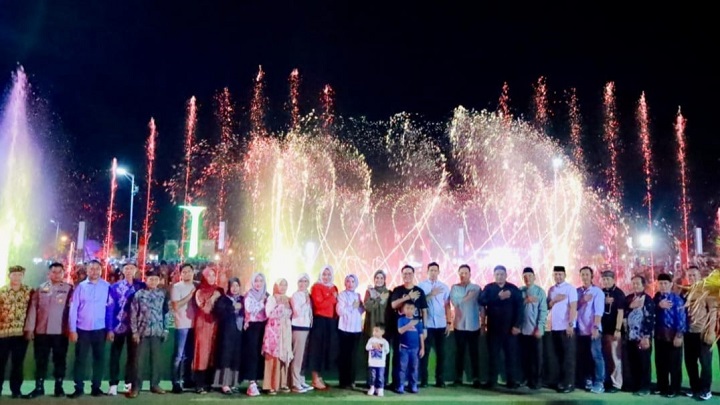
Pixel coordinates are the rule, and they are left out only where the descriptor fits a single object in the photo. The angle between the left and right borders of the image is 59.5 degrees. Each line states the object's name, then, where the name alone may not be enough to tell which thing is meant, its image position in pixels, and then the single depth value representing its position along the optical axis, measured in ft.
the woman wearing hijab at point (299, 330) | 31.19
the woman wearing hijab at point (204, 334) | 30.19
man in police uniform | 28.91
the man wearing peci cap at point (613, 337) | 31.91
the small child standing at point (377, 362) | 30.22
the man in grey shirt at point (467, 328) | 32.63
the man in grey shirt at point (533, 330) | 31.96
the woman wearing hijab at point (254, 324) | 31.01
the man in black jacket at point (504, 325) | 32.19
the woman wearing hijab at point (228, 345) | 30.30
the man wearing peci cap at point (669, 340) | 30.91
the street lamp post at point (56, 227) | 164.62
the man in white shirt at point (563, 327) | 31.65
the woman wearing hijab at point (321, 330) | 31.83
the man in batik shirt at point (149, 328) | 29.66
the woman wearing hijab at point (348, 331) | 31.76
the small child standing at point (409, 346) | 30.86
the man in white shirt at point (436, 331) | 32.55
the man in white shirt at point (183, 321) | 30.48
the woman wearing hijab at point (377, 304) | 32.07
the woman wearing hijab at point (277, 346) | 30.50
